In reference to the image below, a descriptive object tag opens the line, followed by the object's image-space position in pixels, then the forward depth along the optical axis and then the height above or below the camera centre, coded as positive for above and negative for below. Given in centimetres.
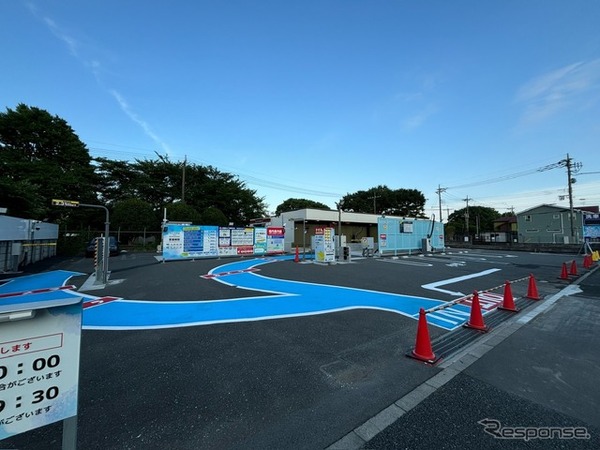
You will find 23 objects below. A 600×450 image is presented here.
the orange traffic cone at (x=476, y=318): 493 -160
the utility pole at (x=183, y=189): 2869 +553
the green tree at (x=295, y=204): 5850 +771
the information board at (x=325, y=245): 1657 -50
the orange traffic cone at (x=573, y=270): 1193 -161
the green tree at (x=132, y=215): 2433 +227
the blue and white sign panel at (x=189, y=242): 1734 -23
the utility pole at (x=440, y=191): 4575 +819
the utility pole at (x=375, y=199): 5209 +784
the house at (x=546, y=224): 3700 +185
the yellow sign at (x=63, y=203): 871 +127
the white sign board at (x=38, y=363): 148 -77
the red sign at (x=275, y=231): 2189 +59
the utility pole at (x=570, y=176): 2877 +680
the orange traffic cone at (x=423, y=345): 376 -162
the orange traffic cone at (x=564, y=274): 1092 -164
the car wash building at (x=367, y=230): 2141 +77
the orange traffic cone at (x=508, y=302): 622 -161
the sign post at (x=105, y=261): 947 -82
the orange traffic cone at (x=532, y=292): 741 -163
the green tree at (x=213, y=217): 2741 +228
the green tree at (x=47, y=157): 2243 +813
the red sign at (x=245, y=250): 2015 -94
